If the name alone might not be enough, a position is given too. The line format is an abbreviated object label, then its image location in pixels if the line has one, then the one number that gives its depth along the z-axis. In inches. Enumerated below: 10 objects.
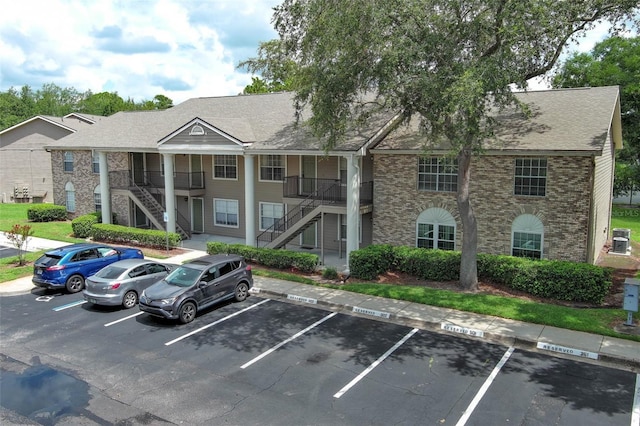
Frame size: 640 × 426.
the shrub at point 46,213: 1264.8
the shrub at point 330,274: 753.6
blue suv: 679.7
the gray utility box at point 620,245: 935.7
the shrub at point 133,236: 974.4
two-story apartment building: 713.6
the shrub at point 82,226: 1089.4
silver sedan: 608.7
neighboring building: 1654.8
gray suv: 556.4
